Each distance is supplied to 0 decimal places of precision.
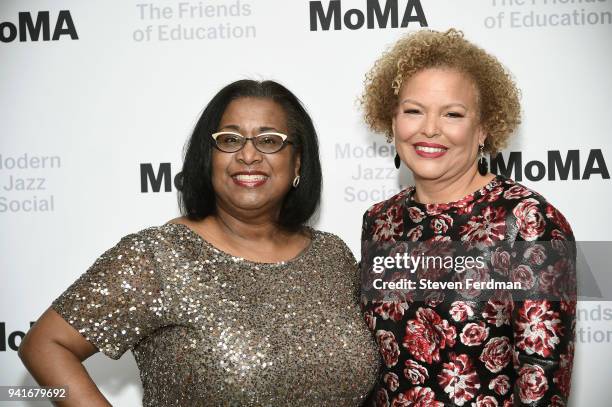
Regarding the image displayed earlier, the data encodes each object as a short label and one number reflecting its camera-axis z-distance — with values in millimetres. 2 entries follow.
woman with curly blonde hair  1468
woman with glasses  1558
